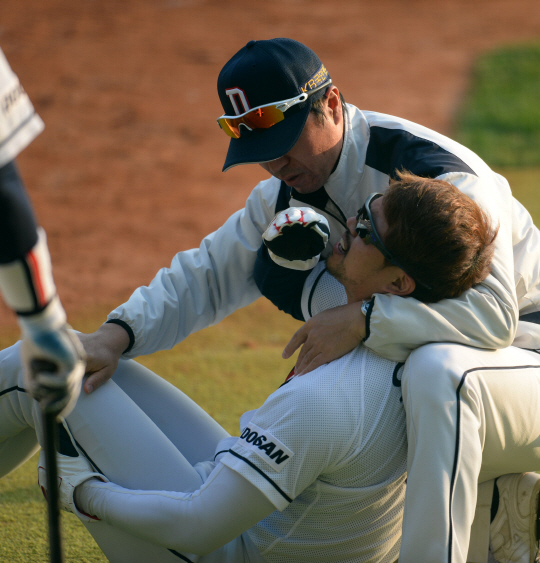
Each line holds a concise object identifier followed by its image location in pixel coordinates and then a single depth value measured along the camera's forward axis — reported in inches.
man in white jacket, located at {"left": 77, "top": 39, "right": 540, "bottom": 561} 622.8
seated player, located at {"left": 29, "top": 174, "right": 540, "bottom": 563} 619.1
